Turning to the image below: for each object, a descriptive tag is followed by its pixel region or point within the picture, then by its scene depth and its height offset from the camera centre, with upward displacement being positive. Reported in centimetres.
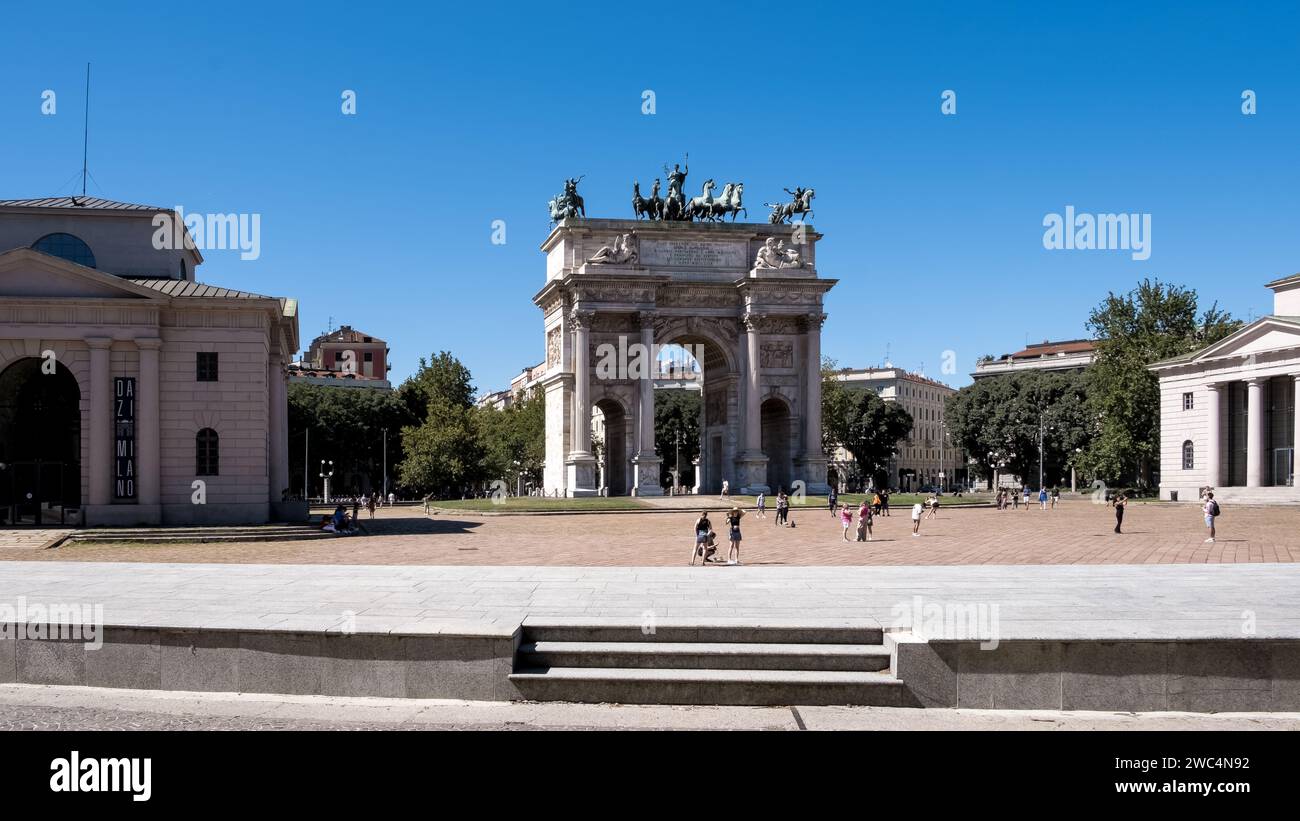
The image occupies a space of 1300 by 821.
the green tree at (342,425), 11150 +116
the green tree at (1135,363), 9400 +638
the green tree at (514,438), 11169 -17
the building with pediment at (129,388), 4275 +192
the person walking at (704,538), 2922 -266
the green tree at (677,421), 12962 +178
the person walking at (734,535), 3036 -270
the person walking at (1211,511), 3822 -257
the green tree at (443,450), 9688 -119
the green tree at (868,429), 13212 +86
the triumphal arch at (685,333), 7944 +759
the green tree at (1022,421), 11744 +171
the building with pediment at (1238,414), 7444 +163
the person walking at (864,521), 4003 -307
